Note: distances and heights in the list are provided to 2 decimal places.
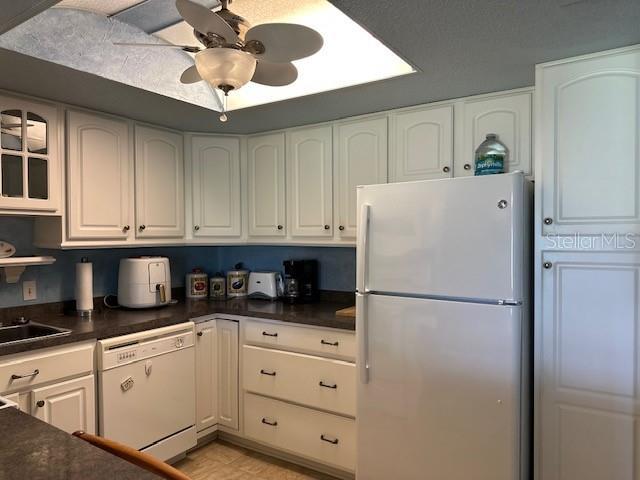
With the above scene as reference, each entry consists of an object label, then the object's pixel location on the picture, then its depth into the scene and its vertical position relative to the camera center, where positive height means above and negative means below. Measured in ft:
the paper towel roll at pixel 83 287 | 8.71 -1.04
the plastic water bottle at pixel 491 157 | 7.33 +1.21
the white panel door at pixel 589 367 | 5.79 -1.75
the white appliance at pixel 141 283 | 9.21 -1.03
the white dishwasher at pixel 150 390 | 7.56 -2.78
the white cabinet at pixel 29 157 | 7.38 +1.23
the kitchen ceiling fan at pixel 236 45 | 4.46 +1.94
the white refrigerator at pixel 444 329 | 6.07 -1.37
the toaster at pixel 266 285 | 10.57 -1.23
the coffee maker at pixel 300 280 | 10.31 -1.07
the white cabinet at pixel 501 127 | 7.35 +1.73
